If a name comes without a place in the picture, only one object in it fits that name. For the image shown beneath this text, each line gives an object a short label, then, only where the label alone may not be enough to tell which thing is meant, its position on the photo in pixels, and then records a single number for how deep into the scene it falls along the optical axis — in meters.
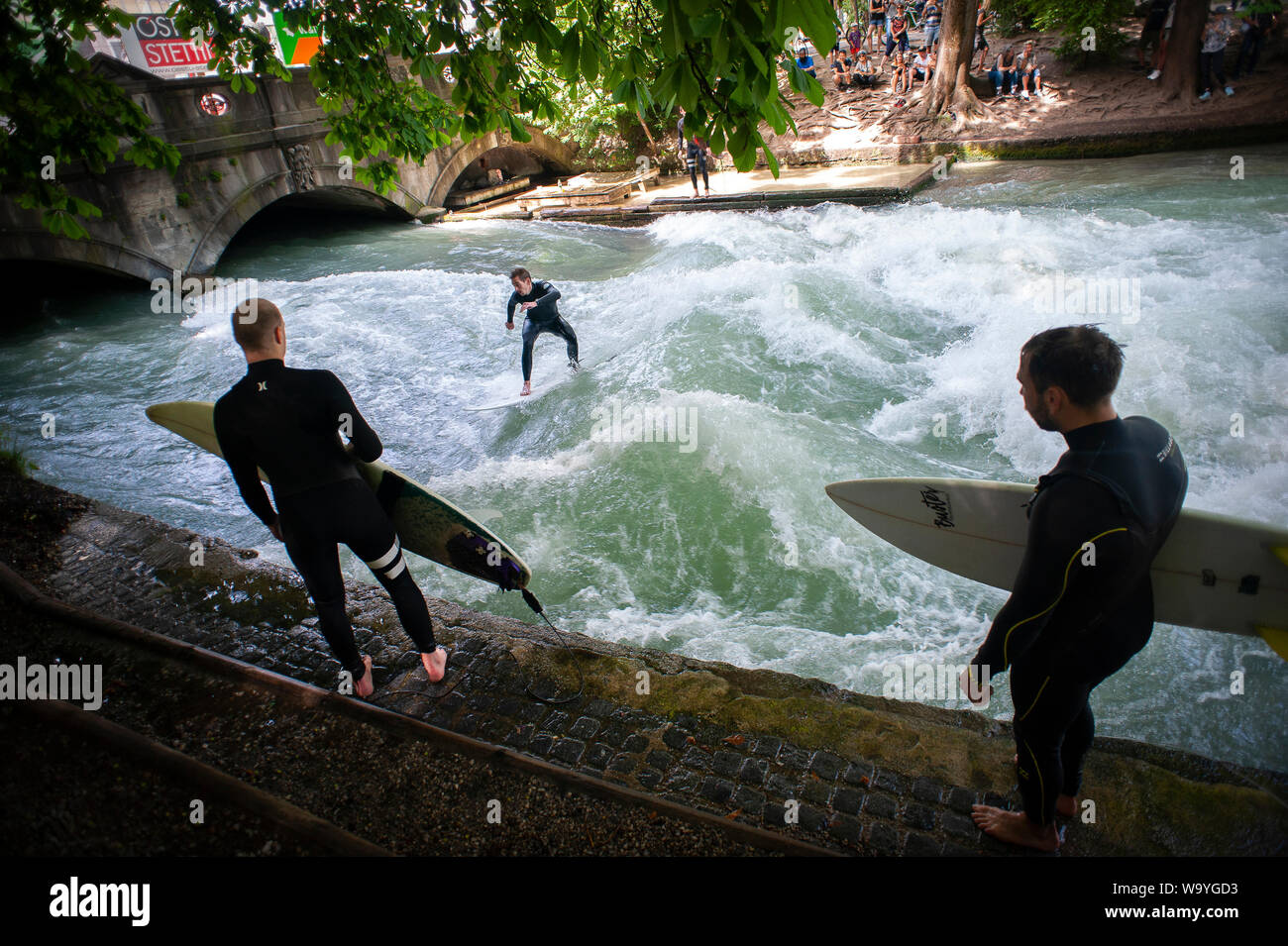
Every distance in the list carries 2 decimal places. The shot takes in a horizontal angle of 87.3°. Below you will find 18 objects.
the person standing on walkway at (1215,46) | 16.02
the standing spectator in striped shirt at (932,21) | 20.81
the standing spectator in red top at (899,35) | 22.50
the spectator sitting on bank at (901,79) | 20.84
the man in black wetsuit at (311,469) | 2.83
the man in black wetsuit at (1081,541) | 1.88
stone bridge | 13.55
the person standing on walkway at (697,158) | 17.39
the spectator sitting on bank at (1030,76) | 19.11
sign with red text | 17.14
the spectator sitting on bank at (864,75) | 22.44
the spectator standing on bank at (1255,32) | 15.89
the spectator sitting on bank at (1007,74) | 19.16
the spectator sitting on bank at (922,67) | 20.20
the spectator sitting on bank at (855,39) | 24.38
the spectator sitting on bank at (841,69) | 22.55
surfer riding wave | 8.17
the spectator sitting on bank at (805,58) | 20.47
